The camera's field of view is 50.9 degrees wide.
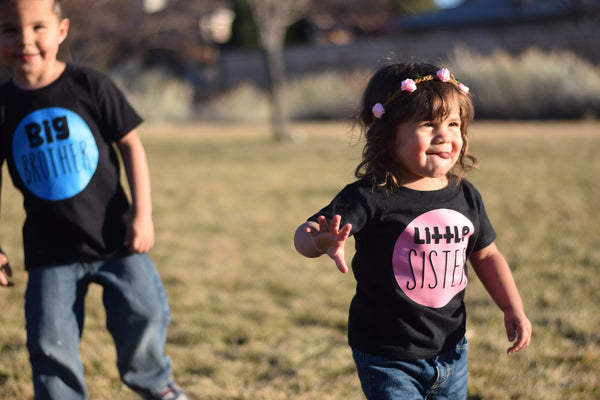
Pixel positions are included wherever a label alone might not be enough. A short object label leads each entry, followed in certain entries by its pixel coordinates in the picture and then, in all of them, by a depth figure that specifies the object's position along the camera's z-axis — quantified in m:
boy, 2.24
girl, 1.83
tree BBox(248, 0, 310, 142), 12.78
